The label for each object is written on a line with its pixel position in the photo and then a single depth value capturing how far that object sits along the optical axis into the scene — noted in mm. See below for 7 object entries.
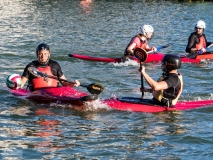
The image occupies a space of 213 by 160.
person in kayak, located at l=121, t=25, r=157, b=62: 15484
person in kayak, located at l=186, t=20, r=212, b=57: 16969
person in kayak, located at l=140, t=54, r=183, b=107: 9516
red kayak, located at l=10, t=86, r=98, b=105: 10633
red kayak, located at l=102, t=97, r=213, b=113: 10352
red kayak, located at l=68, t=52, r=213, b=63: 16688
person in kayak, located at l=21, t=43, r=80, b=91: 11008
